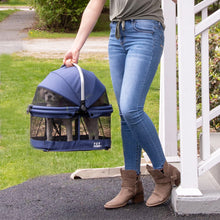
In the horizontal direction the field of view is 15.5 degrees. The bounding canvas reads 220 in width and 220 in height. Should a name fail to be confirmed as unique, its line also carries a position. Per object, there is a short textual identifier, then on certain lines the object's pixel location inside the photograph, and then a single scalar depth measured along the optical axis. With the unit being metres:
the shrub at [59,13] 27.16
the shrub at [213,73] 8.27
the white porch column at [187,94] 5.30
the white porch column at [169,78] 6.82
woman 5.16
